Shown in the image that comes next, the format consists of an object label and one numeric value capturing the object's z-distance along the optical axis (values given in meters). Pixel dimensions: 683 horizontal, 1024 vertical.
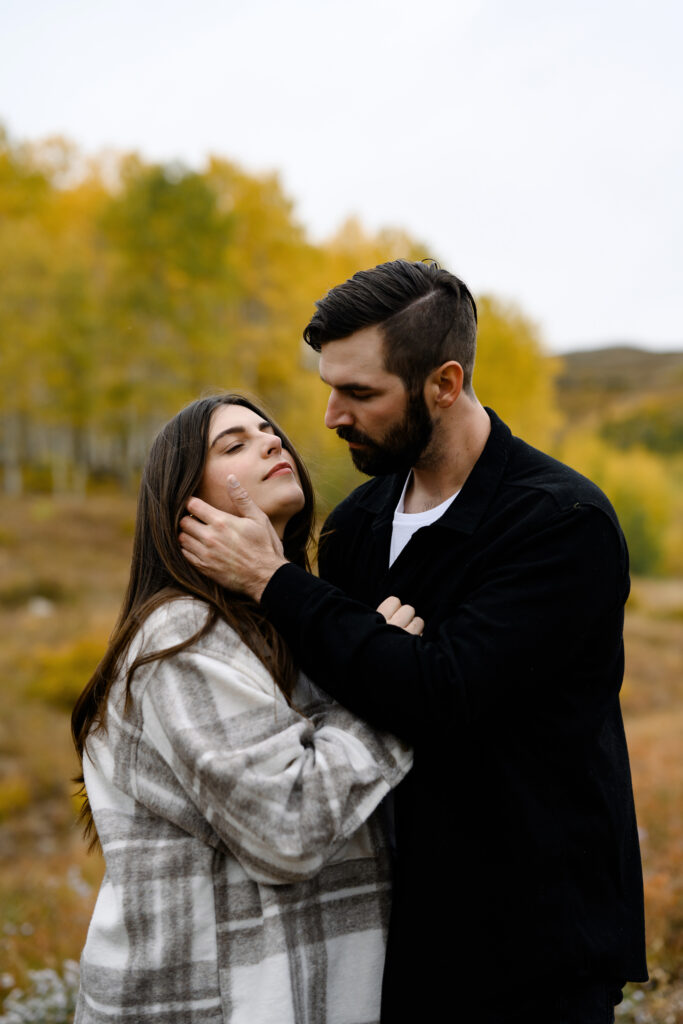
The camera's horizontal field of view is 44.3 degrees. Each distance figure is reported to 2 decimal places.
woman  2.06
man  2.12
